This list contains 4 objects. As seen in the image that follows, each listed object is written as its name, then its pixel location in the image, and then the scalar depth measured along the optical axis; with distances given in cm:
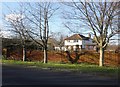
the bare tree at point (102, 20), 1977
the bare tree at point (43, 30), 2601
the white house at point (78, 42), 6838
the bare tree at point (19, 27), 2707
